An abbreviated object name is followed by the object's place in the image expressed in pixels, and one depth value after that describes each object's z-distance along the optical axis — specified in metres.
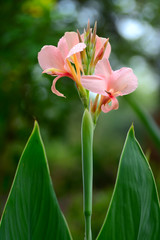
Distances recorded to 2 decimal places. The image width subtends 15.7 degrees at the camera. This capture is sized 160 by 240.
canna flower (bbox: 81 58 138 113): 0.71
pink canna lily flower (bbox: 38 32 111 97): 0.75
